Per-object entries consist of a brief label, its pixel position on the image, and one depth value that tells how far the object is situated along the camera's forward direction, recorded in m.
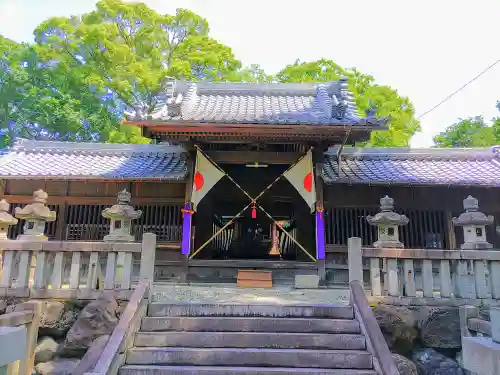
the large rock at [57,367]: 5.62
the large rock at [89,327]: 5.72
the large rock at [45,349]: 5.85
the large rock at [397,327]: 5.84
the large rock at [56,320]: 5.97
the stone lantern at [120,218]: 7.55
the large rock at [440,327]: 5.99
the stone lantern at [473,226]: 6.96
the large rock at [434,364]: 5.77
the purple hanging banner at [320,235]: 9.73
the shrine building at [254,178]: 9.68
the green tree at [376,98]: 21.25
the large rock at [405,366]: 5.57
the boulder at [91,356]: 5.10
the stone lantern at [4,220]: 6.86
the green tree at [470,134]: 29.65
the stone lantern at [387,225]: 7.56
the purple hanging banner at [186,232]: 9.90
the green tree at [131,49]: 21.39
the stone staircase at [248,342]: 5.01
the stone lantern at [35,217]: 6.97
